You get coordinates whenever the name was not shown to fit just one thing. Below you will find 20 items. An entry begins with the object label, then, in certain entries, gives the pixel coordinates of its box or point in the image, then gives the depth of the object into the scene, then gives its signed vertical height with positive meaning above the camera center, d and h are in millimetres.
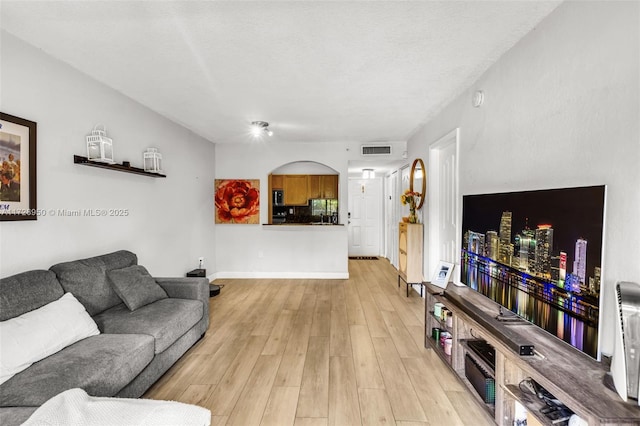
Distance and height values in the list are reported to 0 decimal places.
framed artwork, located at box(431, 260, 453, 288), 2789 -655
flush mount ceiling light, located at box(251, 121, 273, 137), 4102 +1130
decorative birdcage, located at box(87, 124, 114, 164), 2656 +528
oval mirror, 4152 +425
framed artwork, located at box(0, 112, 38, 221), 2006 +256
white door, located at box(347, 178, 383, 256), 7922 -291
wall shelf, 2547 +369
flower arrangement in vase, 4520 +67
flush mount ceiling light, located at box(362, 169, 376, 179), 7046 +805
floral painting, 5527 +104
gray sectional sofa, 1528 -905
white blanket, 1079 -799
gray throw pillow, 2521 -726
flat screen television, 1359 -283
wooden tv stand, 1128 -748
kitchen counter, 5477 -338
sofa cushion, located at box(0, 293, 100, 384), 1579 -770
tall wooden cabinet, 4297 -680
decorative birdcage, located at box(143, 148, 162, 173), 3441 +525
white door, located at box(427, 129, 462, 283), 3154 +29
